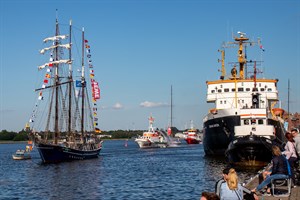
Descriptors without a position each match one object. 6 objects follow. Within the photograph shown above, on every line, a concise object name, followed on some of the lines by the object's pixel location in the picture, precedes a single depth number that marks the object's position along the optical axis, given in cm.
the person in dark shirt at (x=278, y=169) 1716
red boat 17262
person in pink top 1856
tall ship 6812
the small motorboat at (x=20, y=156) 8294
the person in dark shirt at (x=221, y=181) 1273
